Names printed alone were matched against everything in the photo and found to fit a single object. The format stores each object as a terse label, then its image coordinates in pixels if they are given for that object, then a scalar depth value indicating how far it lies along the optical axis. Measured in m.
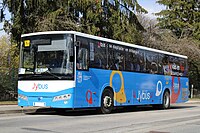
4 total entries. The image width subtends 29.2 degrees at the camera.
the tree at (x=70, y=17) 27.77
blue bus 15.65
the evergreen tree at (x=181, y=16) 51.94
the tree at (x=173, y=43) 39.91
